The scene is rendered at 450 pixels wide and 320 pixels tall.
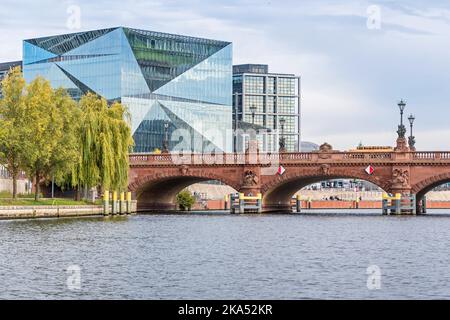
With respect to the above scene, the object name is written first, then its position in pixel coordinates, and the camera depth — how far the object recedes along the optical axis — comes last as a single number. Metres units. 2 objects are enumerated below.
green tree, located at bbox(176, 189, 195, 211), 131.75
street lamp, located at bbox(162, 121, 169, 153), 112.93
